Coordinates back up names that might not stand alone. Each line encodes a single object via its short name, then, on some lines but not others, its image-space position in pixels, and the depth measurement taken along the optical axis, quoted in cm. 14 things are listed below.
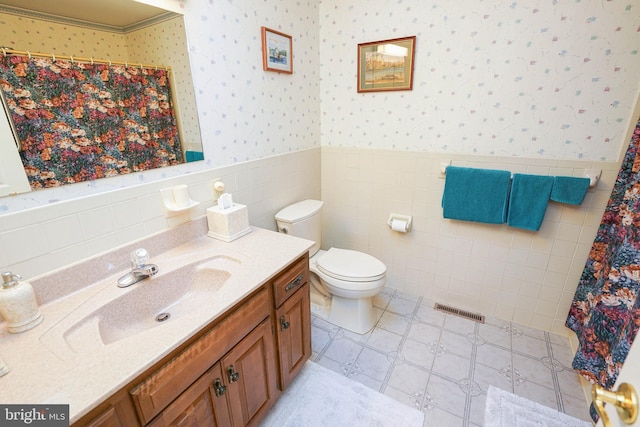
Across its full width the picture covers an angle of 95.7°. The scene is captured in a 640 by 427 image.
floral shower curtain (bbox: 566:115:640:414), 115
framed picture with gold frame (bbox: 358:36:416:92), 183
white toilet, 178
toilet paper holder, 209
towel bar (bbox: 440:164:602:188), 153
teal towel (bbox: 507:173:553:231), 163
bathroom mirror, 85
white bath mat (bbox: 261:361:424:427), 138
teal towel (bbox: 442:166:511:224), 173
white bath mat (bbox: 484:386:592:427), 134
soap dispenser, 81
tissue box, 139
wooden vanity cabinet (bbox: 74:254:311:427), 78
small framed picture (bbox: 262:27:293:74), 164
